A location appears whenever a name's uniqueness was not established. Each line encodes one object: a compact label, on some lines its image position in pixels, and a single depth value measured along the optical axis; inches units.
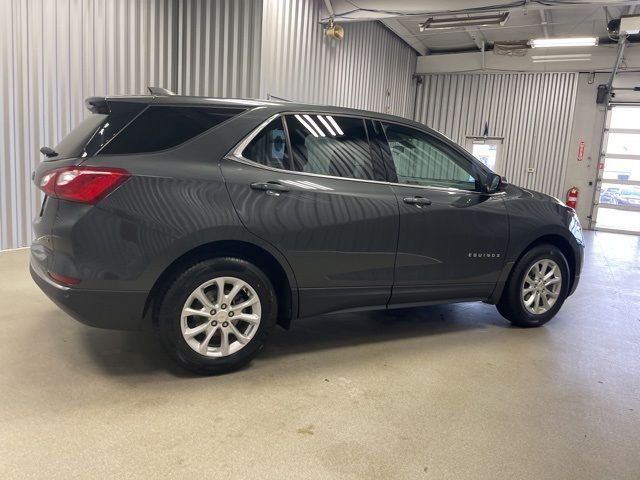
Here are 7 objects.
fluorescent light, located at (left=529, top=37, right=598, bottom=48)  387.9
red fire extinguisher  496.4
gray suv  94.0
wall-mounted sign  497.7
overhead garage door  483.2
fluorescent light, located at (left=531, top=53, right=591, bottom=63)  468.1
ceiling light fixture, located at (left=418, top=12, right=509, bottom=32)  333.1
